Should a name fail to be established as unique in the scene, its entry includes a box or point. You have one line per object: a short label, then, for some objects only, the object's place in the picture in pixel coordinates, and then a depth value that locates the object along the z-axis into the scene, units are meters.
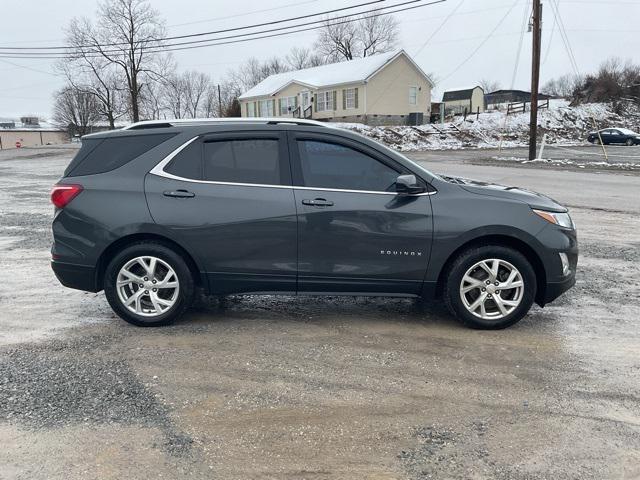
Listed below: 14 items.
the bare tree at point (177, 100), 84.75
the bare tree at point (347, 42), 81.00
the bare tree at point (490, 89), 110.81
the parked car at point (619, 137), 44.31
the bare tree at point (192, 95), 95.25
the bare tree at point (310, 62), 86.00
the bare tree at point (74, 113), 94.44
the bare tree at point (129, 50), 54.78
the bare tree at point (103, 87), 55.81
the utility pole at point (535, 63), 25.11
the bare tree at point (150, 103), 58.91
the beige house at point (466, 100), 71.50
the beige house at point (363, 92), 46.72
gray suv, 4.65
